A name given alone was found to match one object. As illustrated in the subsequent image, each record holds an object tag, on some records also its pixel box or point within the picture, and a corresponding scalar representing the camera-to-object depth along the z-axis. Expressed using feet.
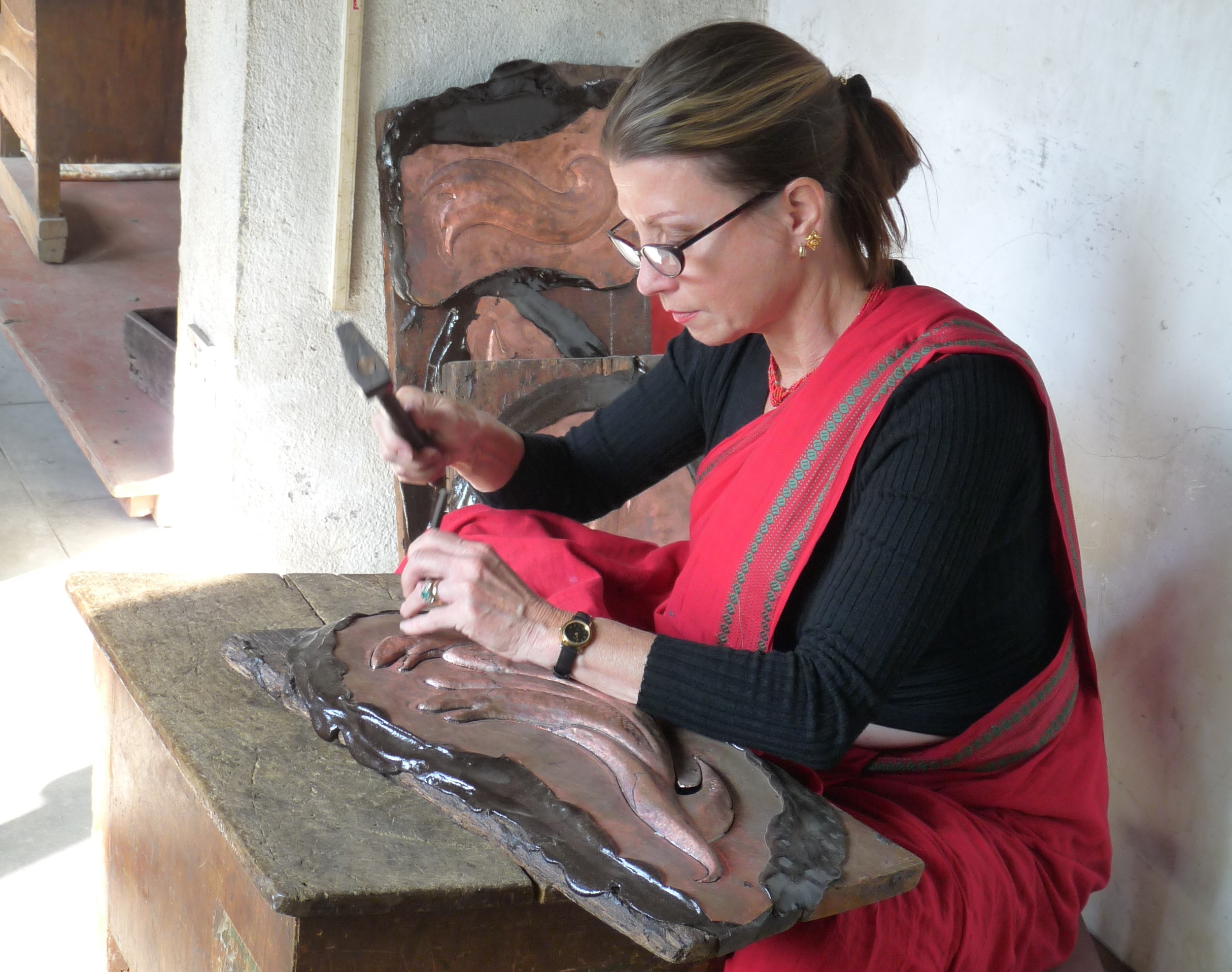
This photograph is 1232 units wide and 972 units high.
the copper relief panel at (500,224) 9.02
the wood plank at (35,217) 16.07
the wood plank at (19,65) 14.94
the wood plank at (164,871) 3.93
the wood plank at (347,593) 5.68
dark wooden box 12.82
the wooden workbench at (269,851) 3.55
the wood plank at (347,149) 8.49
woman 4.33
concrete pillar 8.46
